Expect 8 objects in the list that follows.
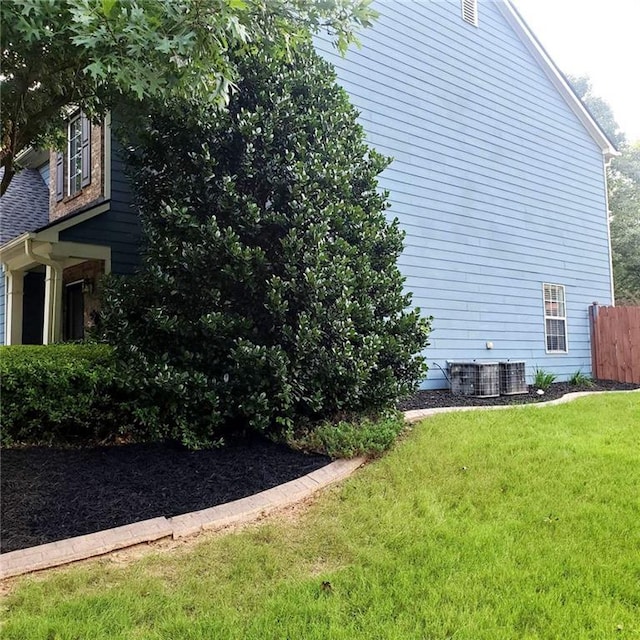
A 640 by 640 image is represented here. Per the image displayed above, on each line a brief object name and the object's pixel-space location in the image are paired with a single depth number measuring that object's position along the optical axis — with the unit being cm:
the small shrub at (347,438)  454
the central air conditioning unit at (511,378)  870
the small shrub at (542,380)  973
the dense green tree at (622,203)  2142
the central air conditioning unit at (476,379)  836
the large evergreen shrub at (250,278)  464
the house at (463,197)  807
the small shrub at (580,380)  1059
